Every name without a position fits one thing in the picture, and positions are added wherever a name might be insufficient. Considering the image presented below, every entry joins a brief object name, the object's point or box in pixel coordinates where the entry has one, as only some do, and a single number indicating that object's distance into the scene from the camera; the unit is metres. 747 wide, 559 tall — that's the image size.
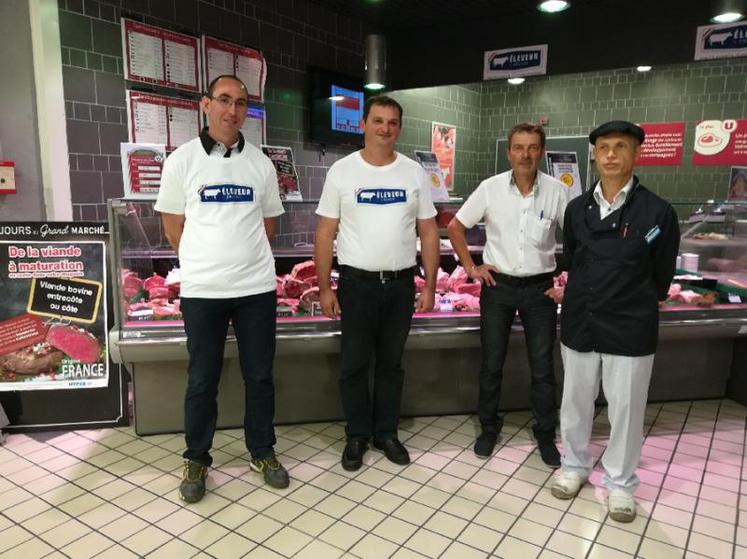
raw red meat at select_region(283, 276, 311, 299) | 3.57
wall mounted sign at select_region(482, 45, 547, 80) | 6.04
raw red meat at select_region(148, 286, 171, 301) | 3.38
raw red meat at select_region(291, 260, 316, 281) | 3.65
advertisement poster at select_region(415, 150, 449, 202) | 4.05
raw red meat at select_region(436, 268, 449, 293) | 3.95
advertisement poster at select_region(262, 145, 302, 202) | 3.38
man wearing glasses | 2.60
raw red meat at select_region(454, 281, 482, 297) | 3.88
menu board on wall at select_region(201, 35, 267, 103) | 5.10
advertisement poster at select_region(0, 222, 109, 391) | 3.30
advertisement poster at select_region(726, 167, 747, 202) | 5.32
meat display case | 3.17
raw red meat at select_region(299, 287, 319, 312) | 3.43
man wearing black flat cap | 2.49
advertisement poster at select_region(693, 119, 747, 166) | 7.44
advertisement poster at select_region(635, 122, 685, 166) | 7.94
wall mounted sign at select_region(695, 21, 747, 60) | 5.12
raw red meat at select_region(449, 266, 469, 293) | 3.95
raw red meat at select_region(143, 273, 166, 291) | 3.42
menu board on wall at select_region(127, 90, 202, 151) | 4.58
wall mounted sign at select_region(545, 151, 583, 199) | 4.22
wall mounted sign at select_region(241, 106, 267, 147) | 5.54
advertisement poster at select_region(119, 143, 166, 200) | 3.03
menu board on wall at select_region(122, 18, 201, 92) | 4.50
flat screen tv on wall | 6.22
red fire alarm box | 3.90
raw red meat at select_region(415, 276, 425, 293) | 3.84
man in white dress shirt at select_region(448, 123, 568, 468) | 2.97
